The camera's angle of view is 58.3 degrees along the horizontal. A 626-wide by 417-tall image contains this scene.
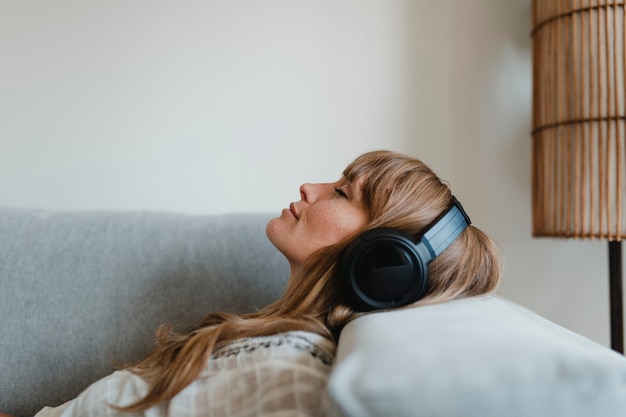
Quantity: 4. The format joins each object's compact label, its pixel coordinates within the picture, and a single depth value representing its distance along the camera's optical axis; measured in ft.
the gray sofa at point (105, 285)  3.44
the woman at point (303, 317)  2.09
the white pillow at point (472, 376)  1.63
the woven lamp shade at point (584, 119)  4.02
